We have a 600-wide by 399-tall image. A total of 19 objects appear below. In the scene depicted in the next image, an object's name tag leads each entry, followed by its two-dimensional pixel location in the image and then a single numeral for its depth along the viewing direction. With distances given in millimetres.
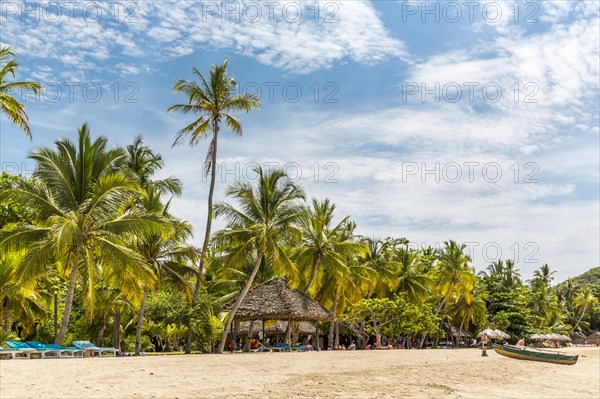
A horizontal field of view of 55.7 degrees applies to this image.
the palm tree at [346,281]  33969
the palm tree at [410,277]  44750
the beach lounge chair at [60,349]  18625
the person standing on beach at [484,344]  29906
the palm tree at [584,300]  82438
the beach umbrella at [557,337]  54894
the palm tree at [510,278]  60094
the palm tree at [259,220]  27156
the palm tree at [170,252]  23984
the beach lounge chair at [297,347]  29775
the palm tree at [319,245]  32094
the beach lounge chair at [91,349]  20562
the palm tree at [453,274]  48719
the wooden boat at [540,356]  26453
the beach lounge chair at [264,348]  28344
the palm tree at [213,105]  27656
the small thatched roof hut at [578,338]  80562
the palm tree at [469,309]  53553
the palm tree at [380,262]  40812
